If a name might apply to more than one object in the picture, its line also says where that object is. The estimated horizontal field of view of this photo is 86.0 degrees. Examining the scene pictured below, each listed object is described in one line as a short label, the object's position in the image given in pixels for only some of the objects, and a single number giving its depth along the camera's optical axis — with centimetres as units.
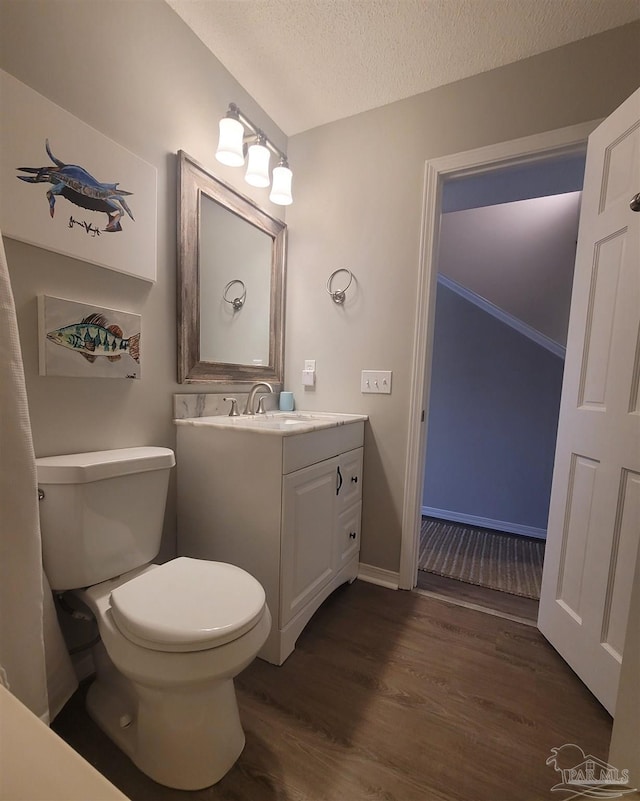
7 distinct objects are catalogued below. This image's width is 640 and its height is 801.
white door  110
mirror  143
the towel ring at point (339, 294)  183
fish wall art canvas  102
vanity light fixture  140
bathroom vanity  122
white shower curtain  76
